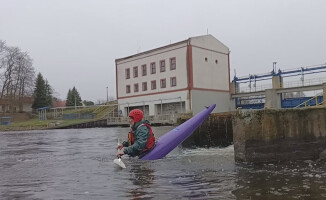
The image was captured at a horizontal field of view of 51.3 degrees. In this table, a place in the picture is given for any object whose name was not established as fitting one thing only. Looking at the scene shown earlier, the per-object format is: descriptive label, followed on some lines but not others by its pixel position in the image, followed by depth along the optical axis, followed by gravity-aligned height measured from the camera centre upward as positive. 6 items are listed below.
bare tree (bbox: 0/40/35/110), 66.69 +9.50
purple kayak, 9.20 -0.51
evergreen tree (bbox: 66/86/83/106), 91.73 +6.71
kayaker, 8.34 -0.33
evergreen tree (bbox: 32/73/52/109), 72.25 +6.00
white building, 41.81 +5.60
